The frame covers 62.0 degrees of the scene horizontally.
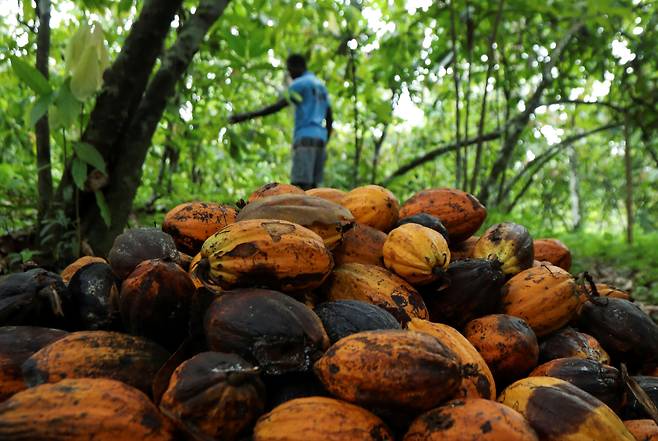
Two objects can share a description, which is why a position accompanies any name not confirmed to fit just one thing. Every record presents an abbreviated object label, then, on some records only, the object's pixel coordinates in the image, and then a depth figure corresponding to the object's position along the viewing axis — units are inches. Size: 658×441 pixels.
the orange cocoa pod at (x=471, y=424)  34.8
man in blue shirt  218.5
